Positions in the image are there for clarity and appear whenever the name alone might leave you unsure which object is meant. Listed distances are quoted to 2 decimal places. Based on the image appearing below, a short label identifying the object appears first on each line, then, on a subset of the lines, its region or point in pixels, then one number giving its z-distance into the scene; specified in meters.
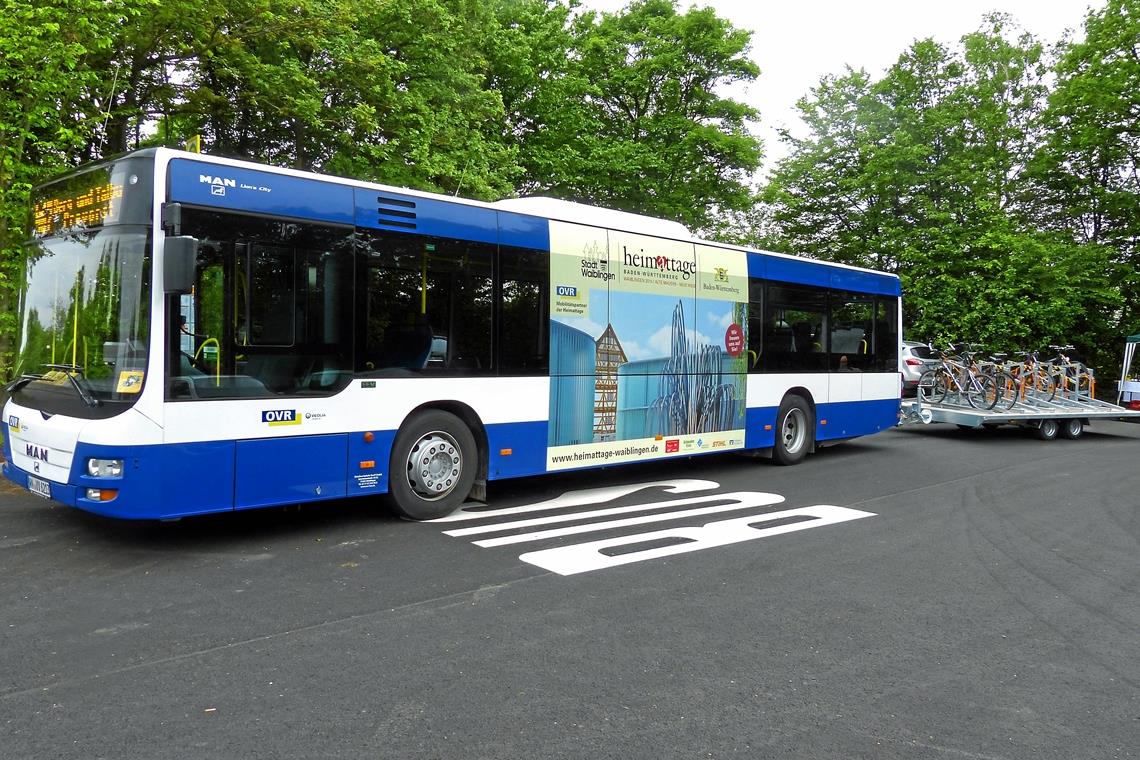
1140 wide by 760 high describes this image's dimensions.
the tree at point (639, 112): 23.27
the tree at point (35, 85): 9.36
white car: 19.20
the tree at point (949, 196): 25.78
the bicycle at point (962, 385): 16.23
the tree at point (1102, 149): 26.44
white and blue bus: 5.83
